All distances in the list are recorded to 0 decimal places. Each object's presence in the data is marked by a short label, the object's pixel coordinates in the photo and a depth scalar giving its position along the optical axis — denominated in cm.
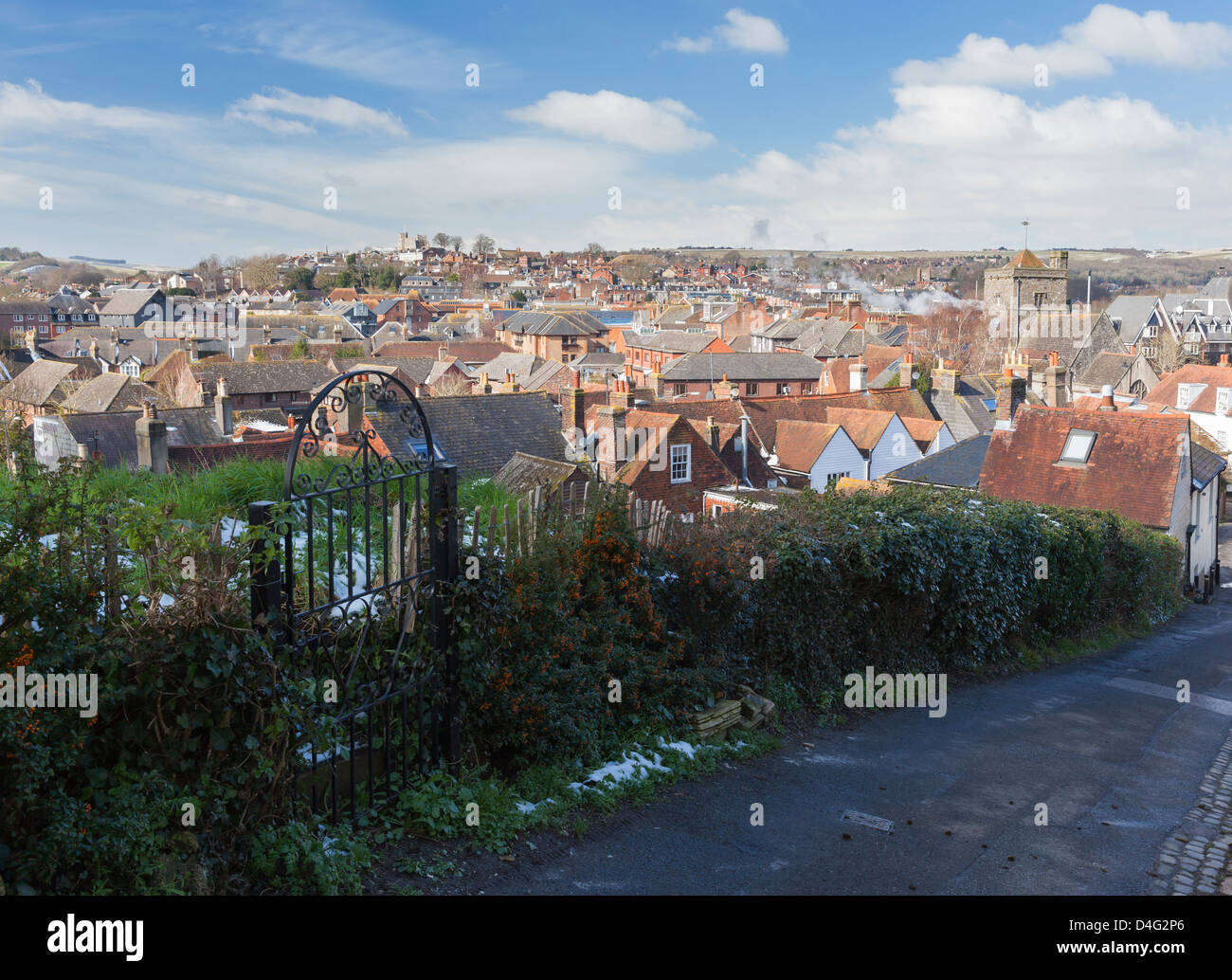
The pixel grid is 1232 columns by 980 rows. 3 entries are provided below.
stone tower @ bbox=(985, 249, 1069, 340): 10912
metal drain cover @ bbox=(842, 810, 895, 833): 755
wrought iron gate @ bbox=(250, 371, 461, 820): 582
